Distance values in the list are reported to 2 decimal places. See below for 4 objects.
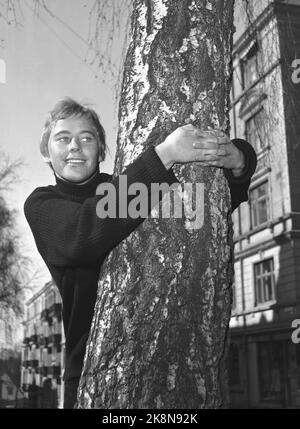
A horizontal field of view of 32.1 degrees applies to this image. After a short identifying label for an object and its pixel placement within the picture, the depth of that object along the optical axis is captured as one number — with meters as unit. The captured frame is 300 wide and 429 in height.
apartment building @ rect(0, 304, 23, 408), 15.13
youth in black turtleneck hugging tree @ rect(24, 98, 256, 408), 1.50
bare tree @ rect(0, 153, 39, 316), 16.52
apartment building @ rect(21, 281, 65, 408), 39.66
